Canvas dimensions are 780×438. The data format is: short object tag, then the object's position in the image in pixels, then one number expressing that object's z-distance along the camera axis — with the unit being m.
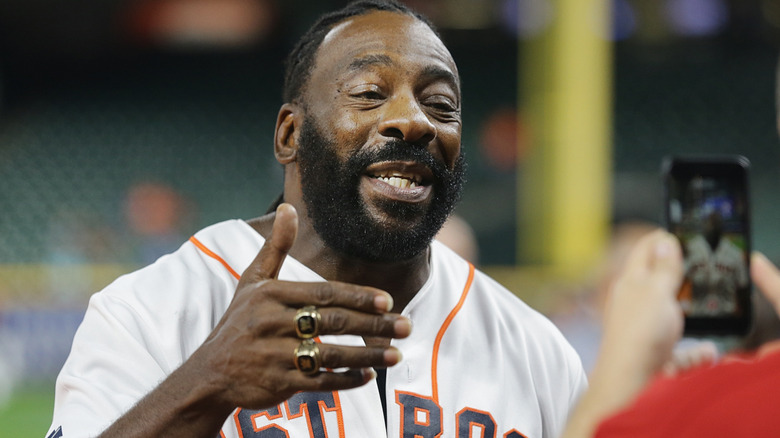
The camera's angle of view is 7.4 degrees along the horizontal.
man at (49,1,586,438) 4.49
